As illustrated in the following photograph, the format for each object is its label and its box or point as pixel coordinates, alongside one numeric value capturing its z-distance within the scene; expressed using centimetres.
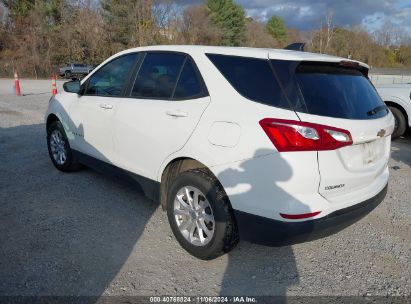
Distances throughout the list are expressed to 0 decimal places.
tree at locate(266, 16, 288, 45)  7650
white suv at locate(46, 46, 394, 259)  242
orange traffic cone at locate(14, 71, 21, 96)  1577
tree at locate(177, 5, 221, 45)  4632
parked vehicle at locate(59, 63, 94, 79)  3173
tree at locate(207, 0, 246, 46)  5241
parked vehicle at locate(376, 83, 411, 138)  745
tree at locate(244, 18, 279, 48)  5891
